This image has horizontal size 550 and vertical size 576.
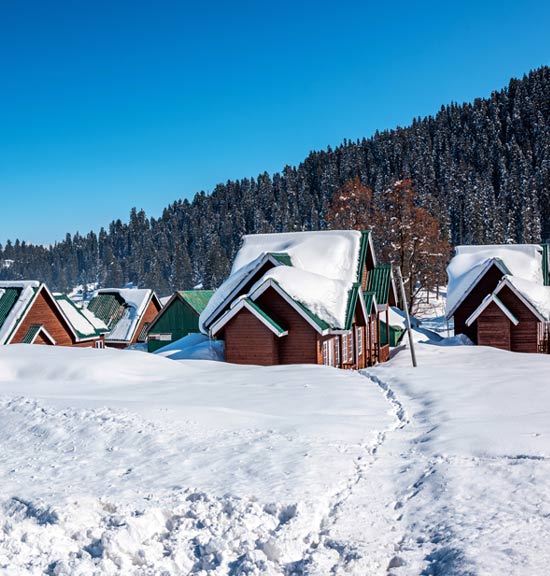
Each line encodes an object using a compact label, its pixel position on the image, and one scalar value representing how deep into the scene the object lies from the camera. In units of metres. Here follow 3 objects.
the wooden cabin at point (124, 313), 41.88
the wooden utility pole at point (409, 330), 21.51
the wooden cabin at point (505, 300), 29.39
